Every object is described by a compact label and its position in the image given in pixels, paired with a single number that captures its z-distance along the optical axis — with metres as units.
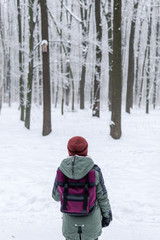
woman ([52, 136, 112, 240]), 2.10
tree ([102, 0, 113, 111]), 14.85
